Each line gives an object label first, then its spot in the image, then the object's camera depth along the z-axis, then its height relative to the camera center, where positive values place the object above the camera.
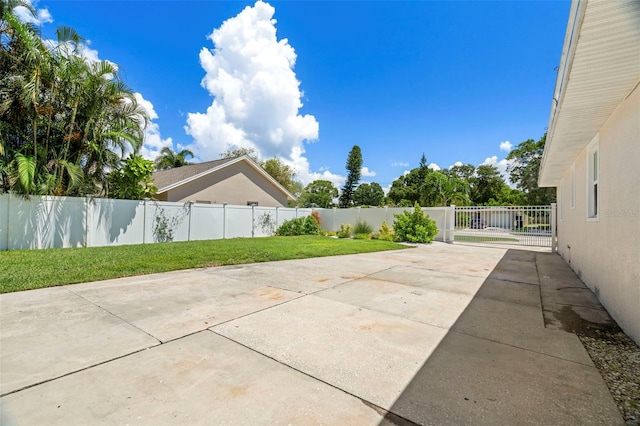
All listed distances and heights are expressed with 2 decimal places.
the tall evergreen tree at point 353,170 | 45.69 +7.76
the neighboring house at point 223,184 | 16.61 +2.12
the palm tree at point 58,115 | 8.69 +3.39
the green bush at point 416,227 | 14.84 -0.39
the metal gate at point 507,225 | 13.60 -0.24
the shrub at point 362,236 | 16.63 -1.02
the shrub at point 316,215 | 19.54 +0.23
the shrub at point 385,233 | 15.86 -0.77
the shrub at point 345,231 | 17.80 -0.80
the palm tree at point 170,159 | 27.58 +5.66
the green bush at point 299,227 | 17.69 -0.56
